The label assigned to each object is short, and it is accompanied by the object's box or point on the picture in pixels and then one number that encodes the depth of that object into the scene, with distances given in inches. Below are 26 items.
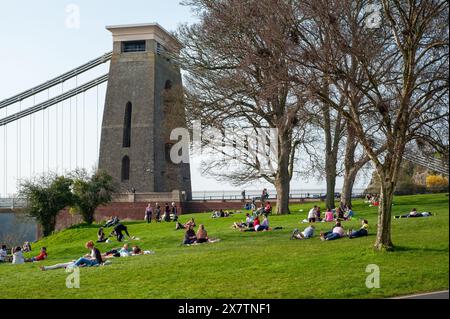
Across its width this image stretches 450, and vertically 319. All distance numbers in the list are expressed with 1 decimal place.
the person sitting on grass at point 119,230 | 1238.3
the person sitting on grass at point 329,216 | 1221.1
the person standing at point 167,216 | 1660.9
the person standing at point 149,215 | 1705.2
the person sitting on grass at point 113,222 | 1658.7
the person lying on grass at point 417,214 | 1135.8
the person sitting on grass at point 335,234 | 914.7
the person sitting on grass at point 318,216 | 1242.6
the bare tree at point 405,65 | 711.7
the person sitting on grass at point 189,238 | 1046.3
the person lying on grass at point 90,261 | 868.6
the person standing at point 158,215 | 1736.6
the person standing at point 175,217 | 1657.9
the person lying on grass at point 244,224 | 1216.3
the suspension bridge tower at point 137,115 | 2568.9
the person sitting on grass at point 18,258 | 1075.0
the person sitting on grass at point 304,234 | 959.6
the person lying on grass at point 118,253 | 991.6
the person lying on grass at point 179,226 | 1382.9
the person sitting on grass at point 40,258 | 1119.0
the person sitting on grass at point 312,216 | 1207.9
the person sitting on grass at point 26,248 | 1553.9
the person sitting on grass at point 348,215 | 1216.8
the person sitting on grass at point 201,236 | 1041.5
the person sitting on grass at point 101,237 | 1273.4
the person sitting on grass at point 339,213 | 1231.1
